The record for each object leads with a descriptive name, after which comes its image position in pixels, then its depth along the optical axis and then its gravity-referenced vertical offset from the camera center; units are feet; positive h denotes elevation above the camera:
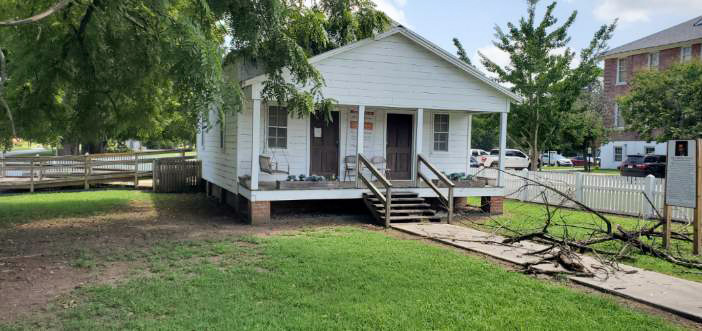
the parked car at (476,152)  133.87 -0.83
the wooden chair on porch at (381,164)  44.29 -1.49
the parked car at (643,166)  87.51 -2.60
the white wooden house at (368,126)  38.78 +1.84
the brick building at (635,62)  112.68 +21.72
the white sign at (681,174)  27.25 -1.24
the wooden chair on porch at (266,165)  37.99 -1.47
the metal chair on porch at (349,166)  43.44 -1.65
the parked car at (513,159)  108.10 -2.18
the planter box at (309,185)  37.27 -2.91
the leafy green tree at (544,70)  62.75 +10.10
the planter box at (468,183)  42.47 -2.91
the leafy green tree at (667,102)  77.15 +8.02
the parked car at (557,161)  170.30 -3.68
